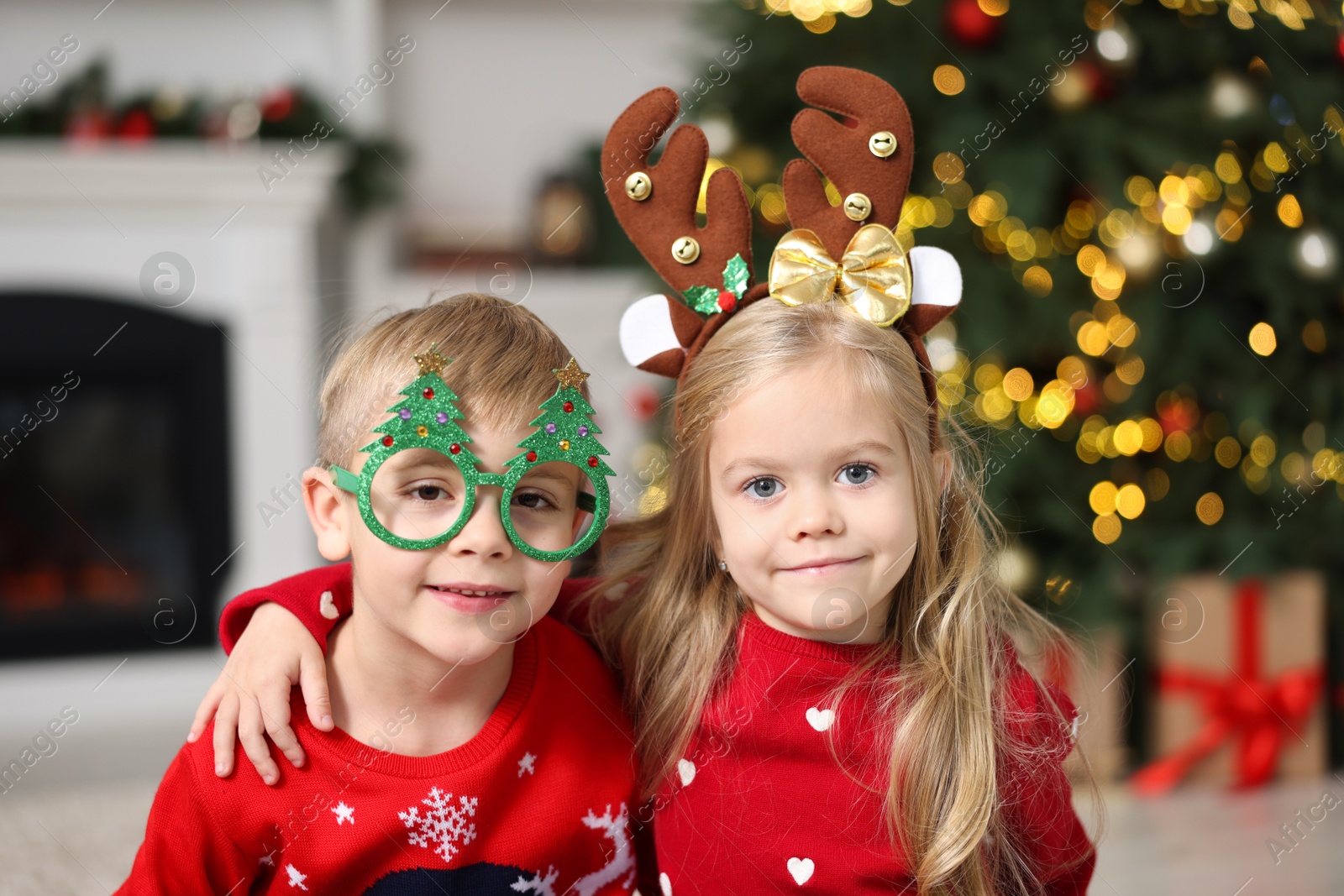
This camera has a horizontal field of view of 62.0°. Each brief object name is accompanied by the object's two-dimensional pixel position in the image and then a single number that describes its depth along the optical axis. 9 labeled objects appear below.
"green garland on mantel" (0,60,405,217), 2.57
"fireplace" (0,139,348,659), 2.63
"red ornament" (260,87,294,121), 2.66
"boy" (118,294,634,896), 0.88
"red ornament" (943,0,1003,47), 1.92
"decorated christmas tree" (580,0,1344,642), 1.94
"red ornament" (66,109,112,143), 2.58
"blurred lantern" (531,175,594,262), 2.95
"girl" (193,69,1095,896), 0.95
